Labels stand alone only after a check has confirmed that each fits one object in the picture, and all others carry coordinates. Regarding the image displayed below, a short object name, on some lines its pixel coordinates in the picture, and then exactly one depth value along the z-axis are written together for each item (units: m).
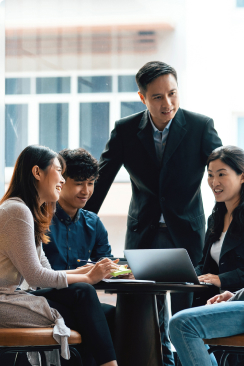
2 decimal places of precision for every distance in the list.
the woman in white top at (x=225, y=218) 3.80
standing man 4.10
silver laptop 3.59
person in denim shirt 4.02
